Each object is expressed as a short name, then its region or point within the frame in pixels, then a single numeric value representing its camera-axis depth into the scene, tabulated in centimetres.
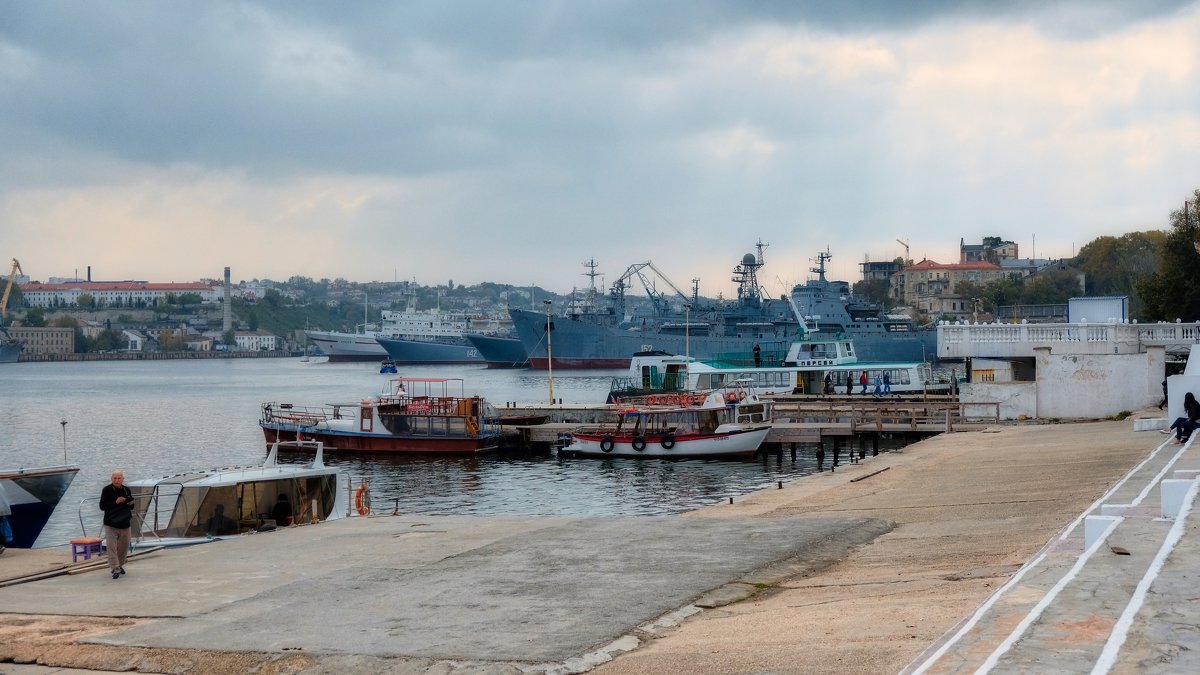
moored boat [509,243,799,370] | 12019
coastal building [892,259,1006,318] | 18212
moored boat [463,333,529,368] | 15650
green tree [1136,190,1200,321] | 5562
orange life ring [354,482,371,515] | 2322
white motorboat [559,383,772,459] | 4278
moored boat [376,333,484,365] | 18462
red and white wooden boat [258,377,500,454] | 4759
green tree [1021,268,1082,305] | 14475
